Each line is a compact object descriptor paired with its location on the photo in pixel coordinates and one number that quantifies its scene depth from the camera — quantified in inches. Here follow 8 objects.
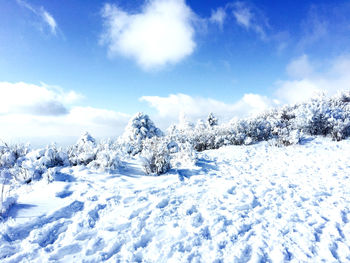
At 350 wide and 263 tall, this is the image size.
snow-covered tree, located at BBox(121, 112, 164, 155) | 438.9
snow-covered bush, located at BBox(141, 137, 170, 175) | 252.6
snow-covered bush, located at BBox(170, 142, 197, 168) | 282.8
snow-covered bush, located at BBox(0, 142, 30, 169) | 246.4
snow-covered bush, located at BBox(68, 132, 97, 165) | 268.4
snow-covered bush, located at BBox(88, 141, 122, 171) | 240.5
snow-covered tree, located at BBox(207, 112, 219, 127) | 848.3
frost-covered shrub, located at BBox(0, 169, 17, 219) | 147.5
